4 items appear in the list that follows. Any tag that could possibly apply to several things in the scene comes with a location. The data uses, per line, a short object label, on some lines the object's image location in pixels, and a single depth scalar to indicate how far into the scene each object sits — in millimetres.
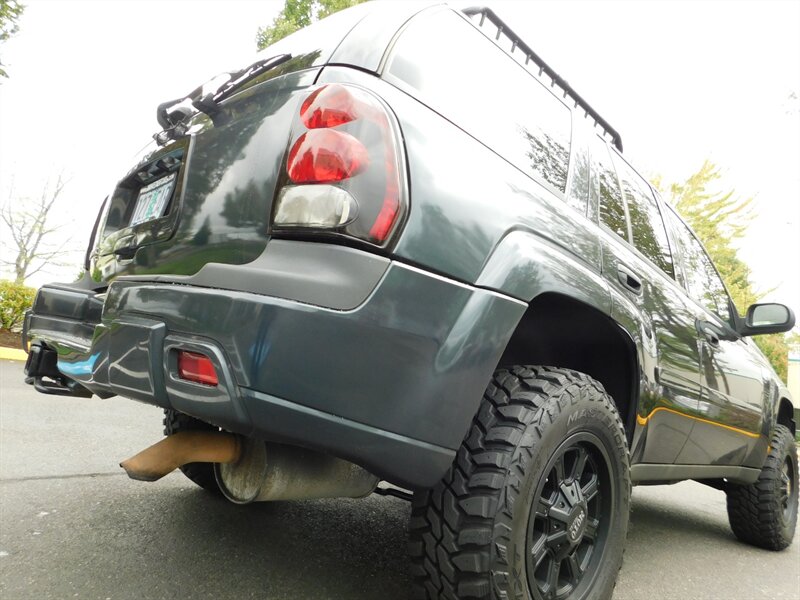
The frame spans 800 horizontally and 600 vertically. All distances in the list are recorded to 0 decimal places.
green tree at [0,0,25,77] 10055
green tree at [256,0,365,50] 13039
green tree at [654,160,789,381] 17688
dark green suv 1251
